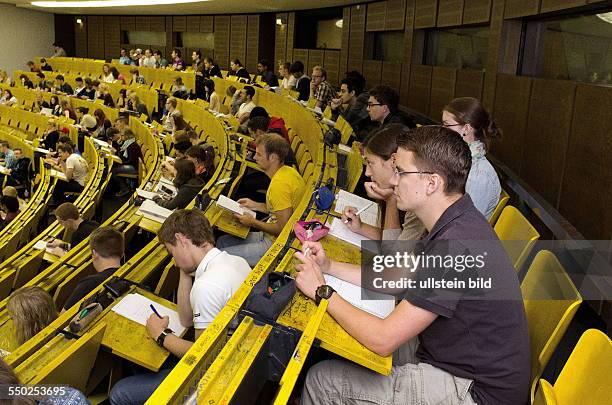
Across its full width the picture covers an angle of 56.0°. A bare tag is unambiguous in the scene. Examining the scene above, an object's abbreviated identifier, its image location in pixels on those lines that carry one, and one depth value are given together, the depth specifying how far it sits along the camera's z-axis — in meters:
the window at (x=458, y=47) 7.09
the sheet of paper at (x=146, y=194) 4.96
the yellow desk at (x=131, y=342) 2.39
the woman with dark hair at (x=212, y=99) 9.70
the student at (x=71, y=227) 4.82
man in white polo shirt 2.40
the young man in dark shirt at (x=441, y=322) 1.71
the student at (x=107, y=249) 3.49
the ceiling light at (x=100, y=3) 15.83
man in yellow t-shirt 3.76
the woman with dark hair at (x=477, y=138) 2.77
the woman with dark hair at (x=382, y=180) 2.73
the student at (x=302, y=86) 9.50
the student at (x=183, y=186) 4.68
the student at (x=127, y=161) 7.74
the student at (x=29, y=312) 2.87
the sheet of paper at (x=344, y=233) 2.83
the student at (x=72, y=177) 7.41
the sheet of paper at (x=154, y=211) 4.16
